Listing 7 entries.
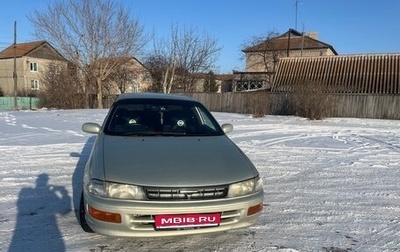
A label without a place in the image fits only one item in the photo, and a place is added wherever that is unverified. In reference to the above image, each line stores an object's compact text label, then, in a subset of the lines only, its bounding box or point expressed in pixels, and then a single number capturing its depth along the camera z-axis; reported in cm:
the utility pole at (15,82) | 3288
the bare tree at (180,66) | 3531
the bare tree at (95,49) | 2967
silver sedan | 285
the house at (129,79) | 3508
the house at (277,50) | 4562
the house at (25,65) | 5012
